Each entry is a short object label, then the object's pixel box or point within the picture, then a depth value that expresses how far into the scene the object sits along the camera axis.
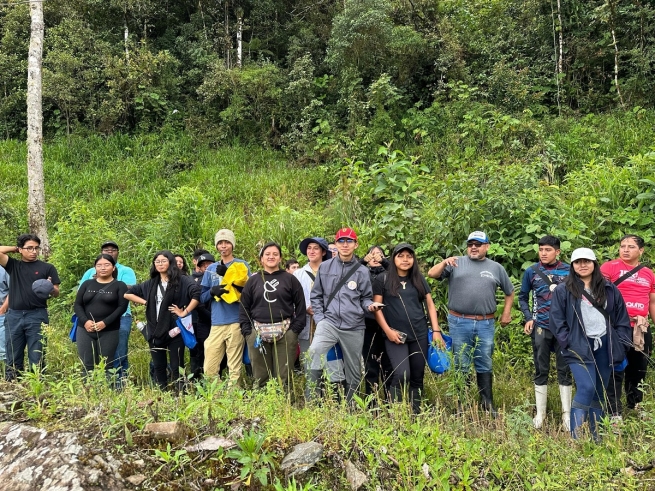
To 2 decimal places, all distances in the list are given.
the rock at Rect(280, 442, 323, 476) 2.45
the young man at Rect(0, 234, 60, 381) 5.21
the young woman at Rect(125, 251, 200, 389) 5.15
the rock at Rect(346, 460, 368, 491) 2.43
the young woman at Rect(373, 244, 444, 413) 4.52
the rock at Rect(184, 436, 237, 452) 2.48
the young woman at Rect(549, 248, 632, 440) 3.80
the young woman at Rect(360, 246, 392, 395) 4.80
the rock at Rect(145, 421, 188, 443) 2.54
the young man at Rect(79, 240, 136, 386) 5.20
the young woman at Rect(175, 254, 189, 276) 6.05
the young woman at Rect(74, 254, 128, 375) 4.89
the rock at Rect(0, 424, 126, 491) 2.18
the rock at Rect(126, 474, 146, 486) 2.26
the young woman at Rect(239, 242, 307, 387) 4.66
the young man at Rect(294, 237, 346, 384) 5.34
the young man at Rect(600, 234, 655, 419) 4.43
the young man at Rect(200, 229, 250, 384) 5.16
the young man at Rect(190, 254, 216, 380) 5.48
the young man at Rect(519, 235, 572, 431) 4.51
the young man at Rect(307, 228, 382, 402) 4.47
